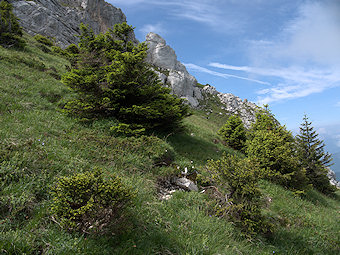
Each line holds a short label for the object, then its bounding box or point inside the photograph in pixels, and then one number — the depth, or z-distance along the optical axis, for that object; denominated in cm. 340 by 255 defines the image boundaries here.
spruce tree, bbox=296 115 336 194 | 1856
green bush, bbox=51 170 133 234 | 320
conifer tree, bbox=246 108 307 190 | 1084
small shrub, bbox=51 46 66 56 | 2752
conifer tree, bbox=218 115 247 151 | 1775
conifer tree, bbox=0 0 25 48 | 1702
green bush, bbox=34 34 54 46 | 3144
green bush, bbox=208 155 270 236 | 508
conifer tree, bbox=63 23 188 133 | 934
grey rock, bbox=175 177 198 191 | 673
